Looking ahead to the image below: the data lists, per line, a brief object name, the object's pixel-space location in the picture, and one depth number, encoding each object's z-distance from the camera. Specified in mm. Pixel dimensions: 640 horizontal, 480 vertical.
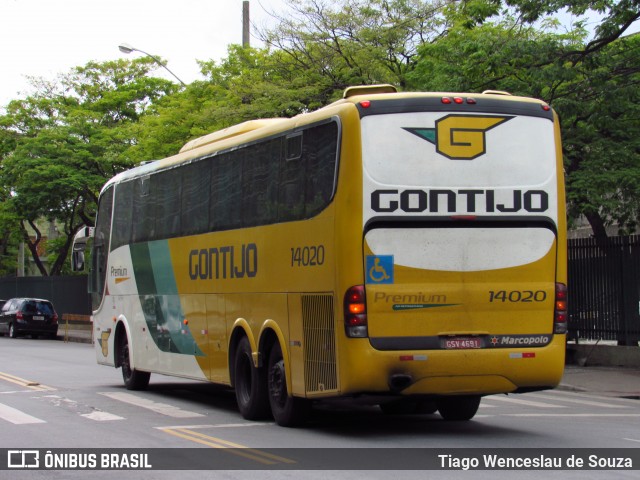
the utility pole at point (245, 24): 35719
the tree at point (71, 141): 45562
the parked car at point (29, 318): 43406
